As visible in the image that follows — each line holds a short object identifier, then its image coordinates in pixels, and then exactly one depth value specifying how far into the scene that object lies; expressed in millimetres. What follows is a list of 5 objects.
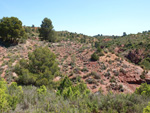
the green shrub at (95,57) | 21203
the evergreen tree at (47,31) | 34125
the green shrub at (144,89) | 7444
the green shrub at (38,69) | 11859
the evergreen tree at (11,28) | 24047
